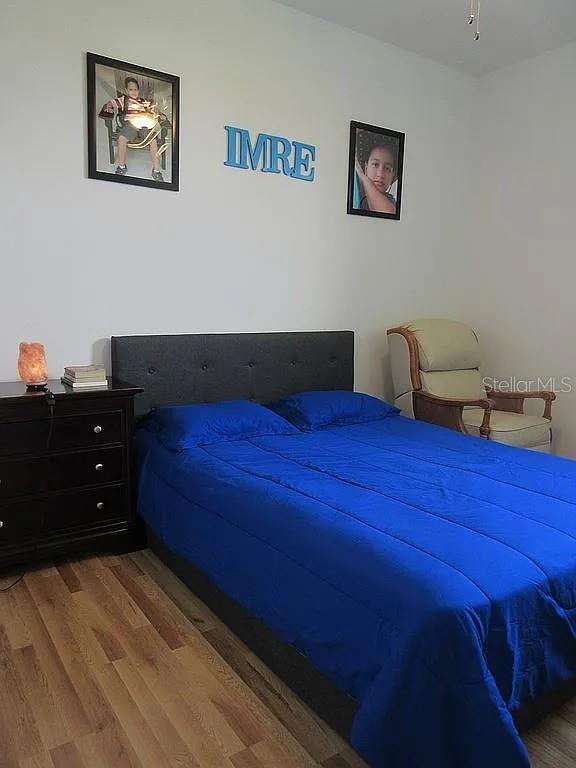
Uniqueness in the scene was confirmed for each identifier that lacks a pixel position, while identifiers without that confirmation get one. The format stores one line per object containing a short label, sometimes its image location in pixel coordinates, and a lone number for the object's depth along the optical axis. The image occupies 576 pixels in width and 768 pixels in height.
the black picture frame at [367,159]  3.85
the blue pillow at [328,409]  3.36
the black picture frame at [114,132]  2.93
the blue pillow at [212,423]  2.86
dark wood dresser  2.59
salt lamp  2.72
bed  1.43
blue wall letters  3.40
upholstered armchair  3.58
